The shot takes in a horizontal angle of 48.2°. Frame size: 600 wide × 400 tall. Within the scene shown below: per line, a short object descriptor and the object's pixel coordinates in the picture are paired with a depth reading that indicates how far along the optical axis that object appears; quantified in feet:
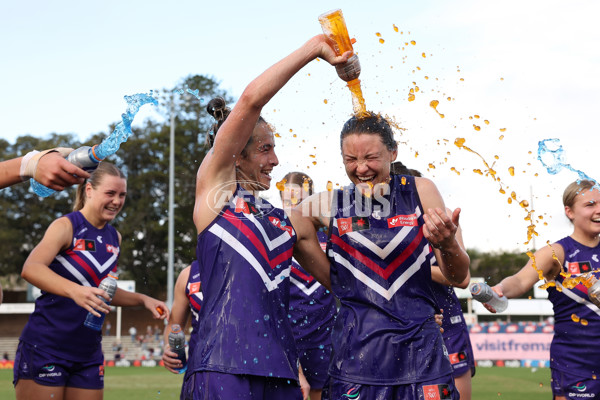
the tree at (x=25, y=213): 155.12
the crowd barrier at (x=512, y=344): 83.71
